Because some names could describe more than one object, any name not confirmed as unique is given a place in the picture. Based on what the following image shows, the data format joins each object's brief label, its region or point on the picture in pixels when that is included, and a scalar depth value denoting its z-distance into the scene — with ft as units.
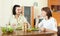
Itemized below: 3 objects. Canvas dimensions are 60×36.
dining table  5.95
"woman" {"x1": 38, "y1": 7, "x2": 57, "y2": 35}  7.64
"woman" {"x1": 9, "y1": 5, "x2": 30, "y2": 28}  8.44
